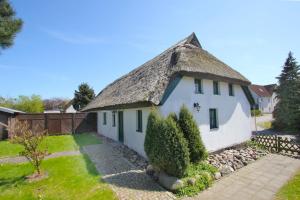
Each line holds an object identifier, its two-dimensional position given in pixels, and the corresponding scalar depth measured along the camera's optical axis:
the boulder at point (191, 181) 7.14
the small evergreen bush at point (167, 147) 7.16
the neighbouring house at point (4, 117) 18.29
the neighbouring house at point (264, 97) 45.54
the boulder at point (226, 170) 8.70
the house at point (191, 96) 9.90
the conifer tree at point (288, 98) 19.16
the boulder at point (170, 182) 6.90
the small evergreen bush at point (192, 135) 8.26
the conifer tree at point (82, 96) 38.50
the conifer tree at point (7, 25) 10.17
